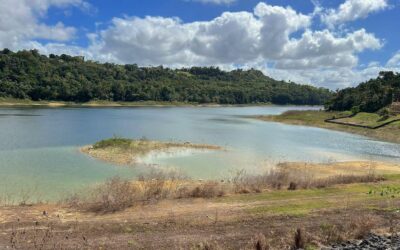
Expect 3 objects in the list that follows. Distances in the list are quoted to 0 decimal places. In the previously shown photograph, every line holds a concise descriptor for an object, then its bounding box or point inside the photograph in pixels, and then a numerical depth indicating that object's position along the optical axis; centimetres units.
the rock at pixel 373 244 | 1336
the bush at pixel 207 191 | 1994
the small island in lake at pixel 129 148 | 3818
